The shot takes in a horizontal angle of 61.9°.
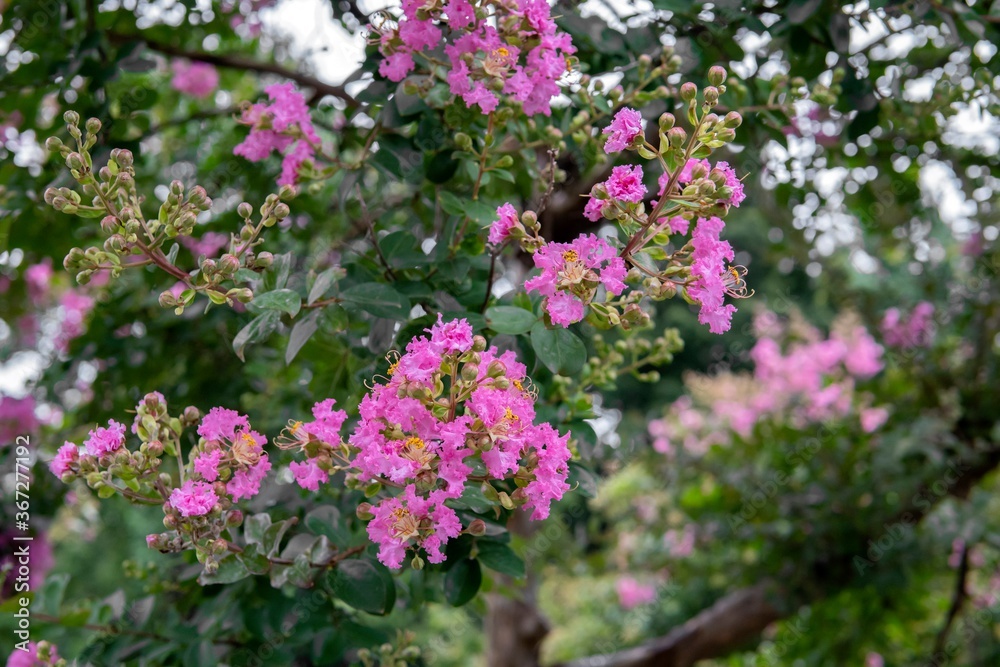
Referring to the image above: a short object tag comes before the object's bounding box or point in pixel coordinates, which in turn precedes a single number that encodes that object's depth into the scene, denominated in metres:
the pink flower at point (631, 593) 4.32
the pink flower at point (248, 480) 0.90
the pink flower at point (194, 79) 2.81
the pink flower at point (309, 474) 0.89
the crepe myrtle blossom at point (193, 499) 0.84
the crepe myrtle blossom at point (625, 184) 0.79
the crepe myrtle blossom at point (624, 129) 0.80
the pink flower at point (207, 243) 1.80
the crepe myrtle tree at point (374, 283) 0.81
